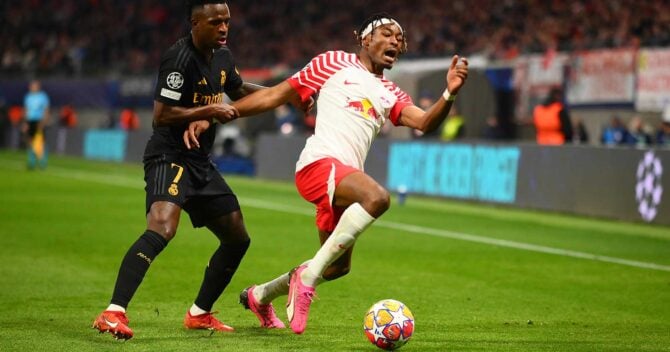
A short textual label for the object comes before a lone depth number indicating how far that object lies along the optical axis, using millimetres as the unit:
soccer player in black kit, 7137
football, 6996
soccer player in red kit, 7242
